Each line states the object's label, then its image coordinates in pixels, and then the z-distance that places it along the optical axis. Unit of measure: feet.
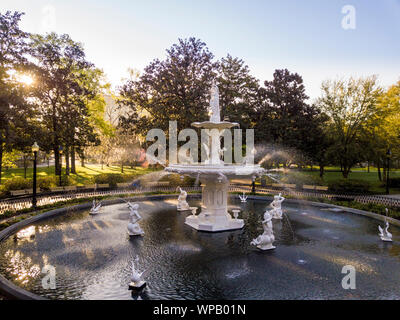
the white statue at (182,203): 62.90
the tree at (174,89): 101.45
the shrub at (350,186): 84.28
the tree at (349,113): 106.63
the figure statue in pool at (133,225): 43.08
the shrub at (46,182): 80.14
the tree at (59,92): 91.56
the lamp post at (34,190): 59.72
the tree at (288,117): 112.16
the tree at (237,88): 118.98
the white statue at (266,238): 36.65
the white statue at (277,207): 55.26
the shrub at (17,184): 73.72
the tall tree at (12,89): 72.23
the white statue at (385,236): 40.22
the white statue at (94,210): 58.51
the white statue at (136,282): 25.70
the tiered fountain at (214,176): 46.14
